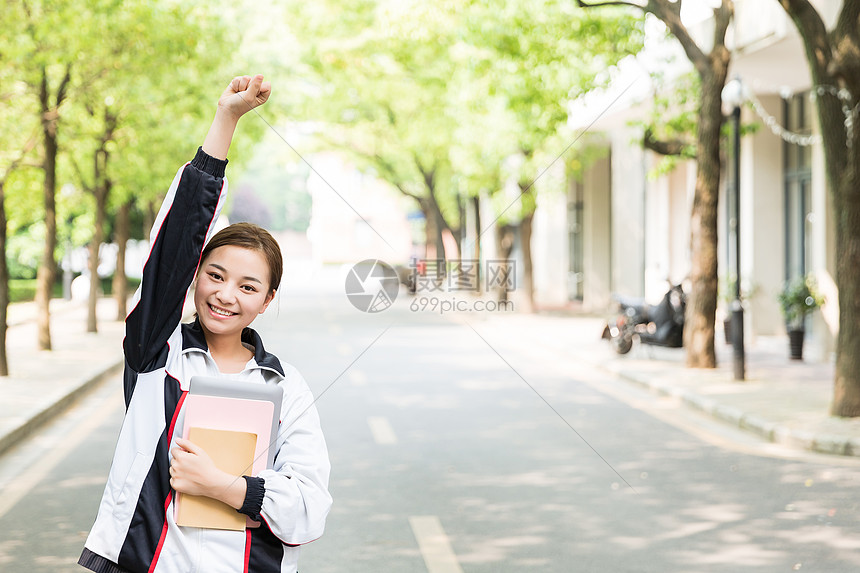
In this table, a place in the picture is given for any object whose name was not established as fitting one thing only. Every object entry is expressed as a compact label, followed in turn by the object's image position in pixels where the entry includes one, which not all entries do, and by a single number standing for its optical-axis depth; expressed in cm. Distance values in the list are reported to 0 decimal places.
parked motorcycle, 1578
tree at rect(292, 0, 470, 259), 3017
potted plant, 1529
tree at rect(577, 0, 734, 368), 1323
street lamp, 1255
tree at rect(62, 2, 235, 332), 1488
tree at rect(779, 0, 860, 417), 930
